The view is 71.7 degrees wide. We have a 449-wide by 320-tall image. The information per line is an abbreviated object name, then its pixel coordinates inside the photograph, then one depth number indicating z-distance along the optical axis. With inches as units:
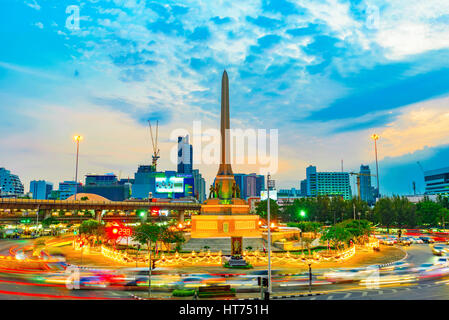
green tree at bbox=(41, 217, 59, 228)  3846.0
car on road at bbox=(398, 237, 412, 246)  2581.2
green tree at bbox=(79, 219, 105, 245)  2497.5
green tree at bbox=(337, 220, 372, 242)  2293.3
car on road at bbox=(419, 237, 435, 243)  2744.8
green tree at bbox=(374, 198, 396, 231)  3870.6
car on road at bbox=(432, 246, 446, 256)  1973.4
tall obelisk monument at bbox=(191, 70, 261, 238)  2626.0
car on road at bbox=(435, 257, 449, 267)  1615.3
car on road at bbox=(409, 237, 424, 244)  2728.8
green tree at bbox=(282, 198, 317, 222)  4581.7
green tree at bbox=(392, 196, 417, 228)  3853.3
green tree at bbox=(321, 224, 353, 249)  1951.2
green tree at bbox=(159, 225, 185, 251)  1925.4
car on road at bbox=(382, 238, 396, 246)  2613.2
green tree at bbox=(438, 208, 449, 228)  3550.7
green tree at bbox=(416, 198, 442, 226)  3777.1
